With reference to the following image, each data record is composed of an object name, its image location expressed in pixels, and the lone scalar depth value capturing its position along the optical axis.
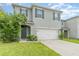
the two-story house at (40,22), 5.03
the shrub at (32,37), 4.76
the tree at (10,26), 4.38
